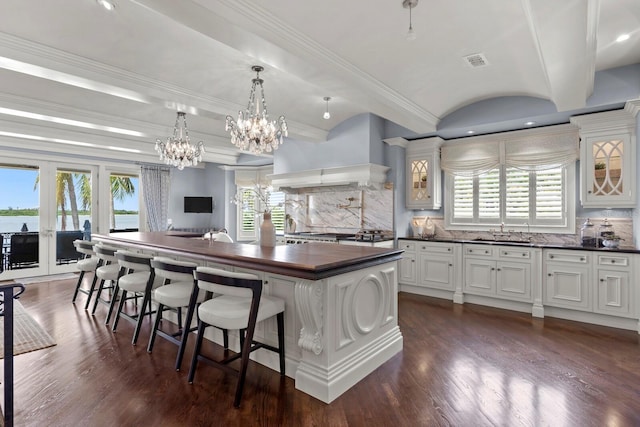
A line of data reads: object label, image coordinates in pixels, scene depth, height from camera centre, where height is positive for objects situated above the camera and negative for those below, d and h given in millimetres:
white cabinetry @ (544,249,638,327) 3795 -820
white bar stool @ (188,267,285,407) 2309 -710
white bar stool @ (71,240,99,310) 4752 -712
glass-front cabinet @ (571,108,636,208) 3955 +688
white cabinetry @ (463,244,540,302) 4418 -804
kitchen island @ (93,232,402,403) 2409 -745
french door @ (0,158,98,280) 6430 -26
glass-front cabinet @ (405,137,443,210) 5562 +682
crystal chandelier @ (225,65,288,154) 3393 +855
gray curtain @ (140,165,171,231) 8086 +476
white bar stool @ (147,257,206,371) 2733 -713
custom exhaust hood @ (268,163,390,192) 5445 +651
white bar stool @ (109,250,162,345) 3359 -720
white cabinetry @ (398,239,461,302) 5039 -873
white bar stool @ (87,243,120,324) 4008 -690
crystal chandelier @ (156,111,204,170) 4656 +863
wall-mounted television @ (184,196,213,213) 8805 +226
